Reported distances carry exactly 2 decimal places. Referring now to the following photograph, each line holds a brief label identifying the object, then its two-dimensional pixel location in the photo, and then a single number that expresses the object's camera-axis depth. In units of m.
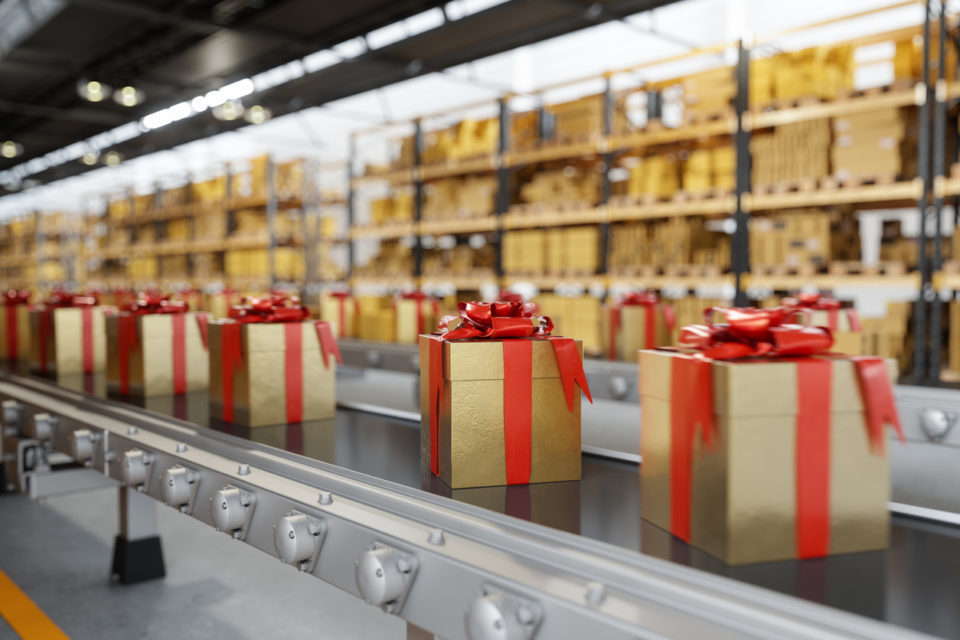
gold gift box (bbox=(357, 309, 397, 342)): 4.38
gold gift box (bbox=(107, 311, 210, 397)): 2.04
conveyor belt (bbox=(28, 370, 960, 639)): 0.69
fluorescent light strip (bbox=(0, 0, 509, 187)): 9.27
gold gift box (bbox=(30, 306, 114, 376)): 2.56
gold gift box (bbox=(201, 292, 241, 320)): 4.14
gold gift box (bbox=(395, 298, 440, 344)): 4.19
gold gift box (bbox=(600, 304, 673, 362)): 3.19
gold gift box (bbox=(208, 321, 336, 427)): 1.59
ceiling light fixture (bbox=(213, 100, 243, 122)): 9.45
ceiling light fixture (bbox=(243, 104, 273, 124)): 10.23
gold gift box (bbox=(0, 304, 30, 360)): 3.15
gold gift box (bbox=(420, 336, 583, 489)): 1.06
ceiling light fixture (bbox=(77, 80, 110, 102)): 9.12
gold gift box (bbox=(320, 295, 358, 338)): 4.76
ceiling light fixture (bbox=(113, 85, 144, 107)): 8.79
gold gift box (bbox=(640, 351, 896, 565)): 0.77
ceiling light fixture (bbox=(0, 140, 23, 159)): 14.02
